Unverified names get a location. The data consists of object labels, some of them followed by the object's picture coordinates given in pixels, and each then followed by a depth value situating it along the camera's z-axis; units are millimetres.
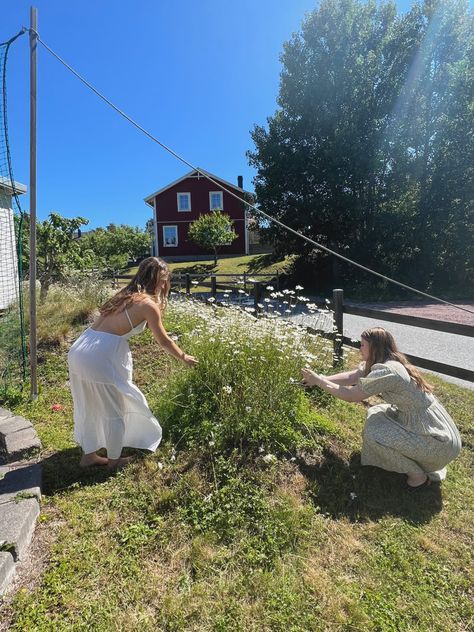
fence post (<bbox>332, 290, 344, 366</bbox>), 4906
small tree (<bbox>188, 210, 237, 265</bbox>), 25672
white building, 8000
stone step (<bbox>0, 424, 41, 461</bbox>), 3043
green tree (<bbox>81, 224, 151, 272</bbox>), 39344
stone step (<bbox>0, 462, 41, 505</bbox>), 2459
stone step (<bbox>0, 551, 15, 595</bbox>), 1880
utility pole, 3754
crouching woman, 2740
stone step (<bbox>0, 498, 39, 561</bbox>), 2041
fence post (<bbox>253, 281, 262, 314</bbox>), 6881
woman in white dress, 2691
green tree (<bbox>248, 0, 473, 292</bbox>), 15742
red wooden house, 30594
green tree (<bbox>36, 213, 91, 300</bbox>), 11039
